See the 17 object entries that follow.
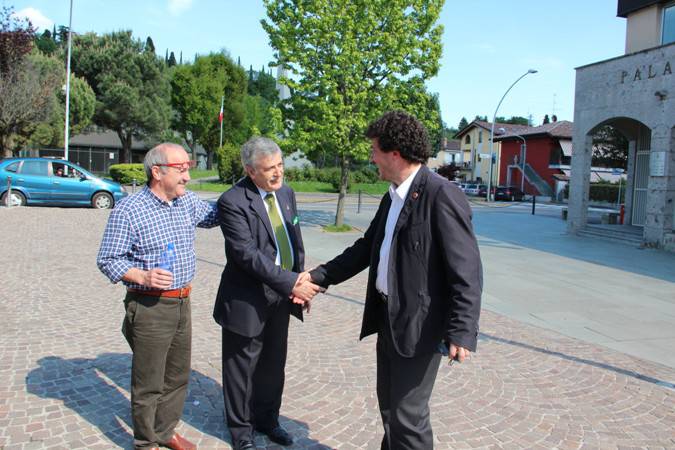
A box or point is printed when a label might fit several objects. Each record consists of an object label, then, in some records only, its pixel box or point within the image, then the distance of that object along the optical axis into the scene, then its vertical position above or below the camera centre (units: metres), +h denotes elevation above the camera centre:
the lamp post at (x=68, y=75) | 25.50 +5.01
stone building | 13.41 +2.41
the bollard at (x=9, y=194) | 16.92 -0.63
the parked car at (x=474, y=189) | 47.00 +0.56
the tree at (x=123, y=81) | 44.31 +8.18
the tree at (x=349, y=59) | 14.59 +3.60
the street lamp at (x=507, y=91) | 34.65 +7.10
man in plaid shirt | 2.89 -0.54
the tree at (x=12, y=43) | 25.00 +6.11
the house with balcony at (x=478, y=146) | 59.44 +5.66
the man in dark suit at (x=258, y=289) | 3.08 -0.59
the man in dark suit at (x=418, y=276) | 2.41 -0.38
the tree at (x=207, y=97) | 50.34 +8.09
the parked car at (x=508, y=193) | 43.56 +0.27
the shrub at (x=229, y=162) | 37.75 +1.54
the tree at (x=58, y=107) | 30.22 +4.58
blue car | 17.42 -0.23
